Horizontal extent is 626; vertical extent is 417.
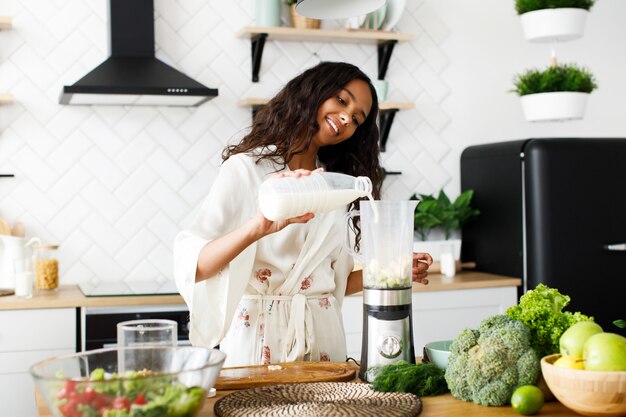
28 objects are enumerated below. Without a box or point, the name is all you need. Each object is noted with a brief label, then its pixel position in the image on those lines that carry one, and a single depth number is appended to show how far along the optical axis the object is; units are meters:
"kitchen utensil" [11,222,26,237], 3.52
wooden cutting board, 1.75
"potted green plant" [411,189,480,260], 3.96
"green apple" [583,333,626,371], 1.43
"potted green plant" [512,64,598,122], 3.71
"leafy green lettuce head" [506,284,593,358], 1.63
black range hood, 3.33
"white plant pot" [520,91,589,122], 3.71
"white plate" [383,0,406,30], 3.93
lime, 1.48
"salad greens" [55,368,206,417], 1.21
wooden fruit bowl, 1.42
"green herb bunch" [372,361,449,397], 1.64
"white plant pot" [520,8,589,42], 3.62
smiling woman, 2.06
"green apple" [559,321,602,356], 1.49
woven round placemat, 1.48
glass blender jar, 1.76
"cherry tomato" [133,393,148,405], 1.22
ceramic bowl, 1.79
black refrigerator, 3.68
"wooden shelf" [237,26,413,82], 3.73
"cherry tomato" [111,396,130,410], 1.21
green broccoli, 1.55
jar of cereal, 3.43
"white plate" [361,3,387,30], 3.91
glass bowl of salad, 1.21
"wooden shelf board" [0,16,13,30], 3.39
